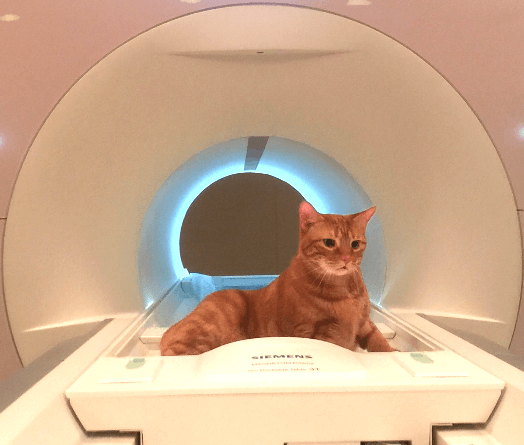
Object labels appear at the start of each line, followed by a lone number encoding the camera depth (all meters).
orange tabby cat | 0.96
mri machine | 0.91
